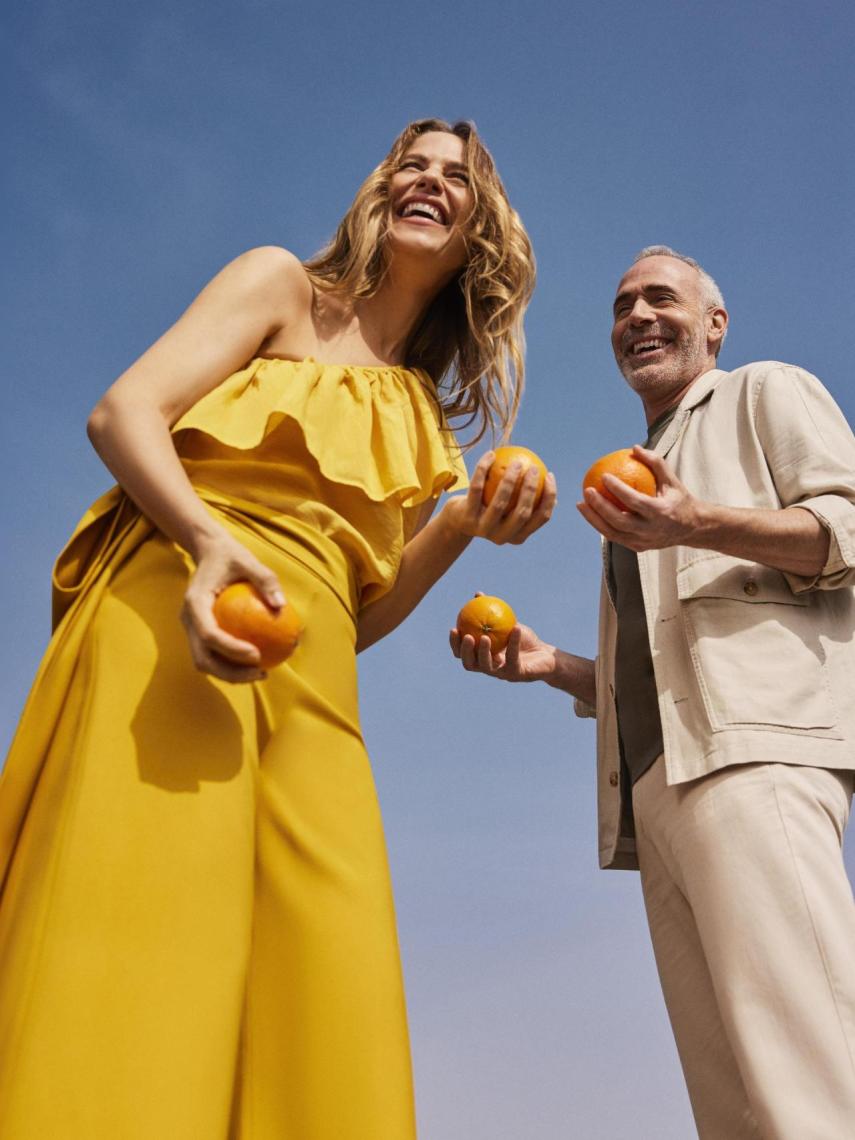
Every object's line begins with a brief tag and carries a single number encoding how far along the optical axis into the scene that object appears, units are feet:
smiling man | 12.35
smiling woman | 8.18
